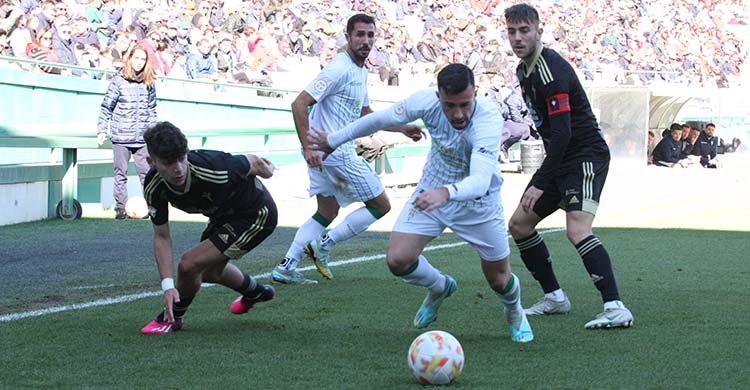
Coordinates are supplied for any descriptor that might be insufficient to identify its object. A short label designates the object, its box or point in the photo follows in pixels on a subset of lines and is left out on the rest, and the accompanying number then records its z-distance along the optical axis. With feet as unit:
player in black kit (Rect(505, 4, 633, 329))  41.75
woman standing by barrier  83.82
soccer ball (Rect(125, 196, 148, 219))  85.15
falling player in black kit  36.88
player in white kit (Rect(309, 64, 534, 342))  36.81
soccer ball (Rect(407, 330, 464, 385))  31.89
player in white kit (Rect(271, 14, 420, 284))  53.78
